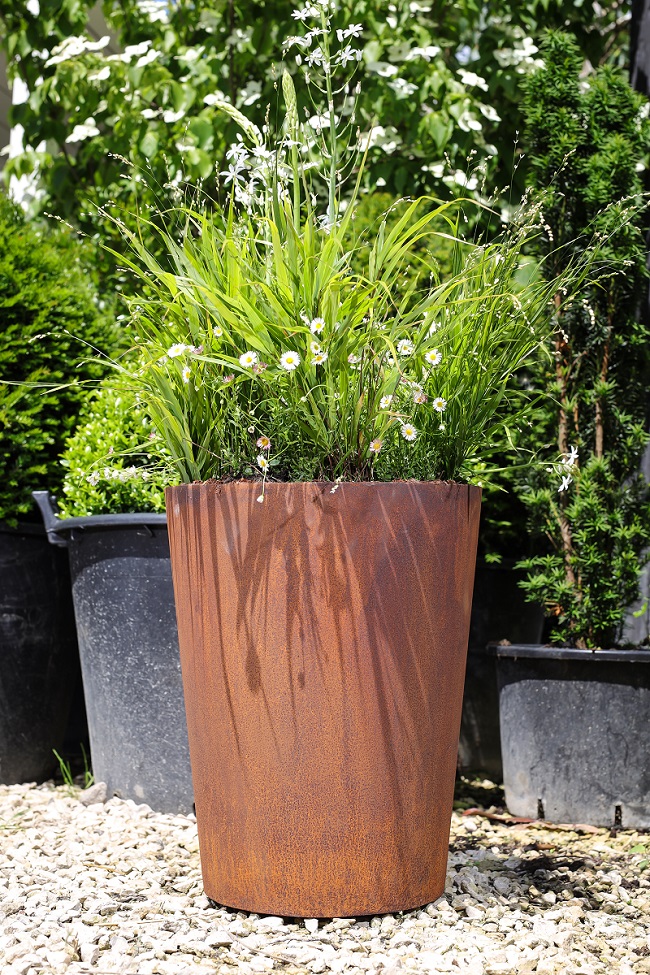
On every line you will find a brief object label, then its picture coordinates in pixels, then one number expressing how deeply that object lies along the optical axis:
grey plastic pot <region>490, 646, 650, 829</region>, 2.58
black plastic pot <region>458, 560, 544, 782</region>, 3.14
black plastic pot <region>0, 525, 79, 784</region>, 2.90
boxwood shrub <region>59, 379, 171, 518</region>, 2.77
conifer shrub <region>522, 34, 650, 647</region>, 2.71
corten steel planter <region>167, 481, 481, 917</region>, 1.74
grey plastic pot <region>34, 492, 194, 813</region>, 2.59
